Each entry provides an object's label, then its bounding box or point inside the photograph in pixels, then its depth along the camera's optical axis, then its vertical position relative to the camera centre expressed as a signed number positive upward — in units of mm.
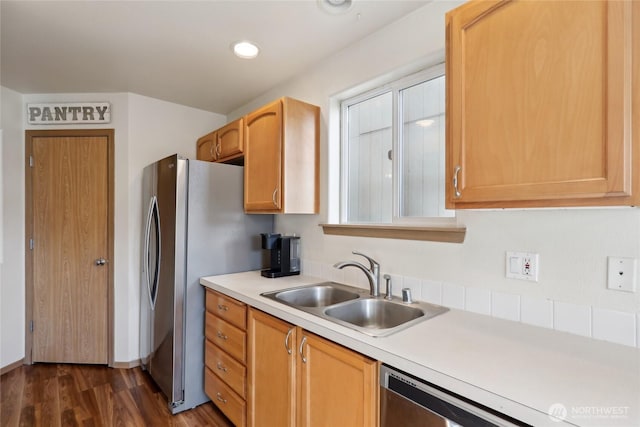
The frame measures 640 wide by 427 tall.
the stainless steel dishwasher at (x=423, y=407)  793 -535
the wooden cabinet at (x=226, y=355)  1735 -844
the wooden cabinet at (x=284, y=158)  1968 +361
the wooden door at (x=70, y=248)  2699 -301
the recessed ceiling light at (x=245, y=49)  1905 +1020
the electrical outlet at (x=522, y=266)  1207 -203
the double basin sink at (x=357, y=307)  1374 -459
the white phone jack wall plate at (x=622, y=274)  1008 -195
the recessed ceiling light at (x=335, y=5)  1528 +1023
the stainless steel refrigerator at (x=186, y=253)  2025 -272
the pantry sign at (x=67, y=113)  2705 +864
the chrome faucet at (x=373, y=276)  1660 -331
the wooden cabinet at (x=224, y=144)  2352 +568
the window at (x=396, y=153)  1669 +362
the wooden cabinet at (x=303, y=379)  1092 -674
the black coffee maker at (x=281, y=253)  2146 -278
